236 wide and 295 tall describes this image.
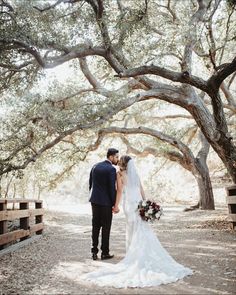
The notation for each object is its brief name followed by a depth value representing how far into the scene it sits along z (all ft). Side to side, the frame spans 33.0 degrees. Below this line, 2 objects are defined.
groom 23.43
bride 17.39
